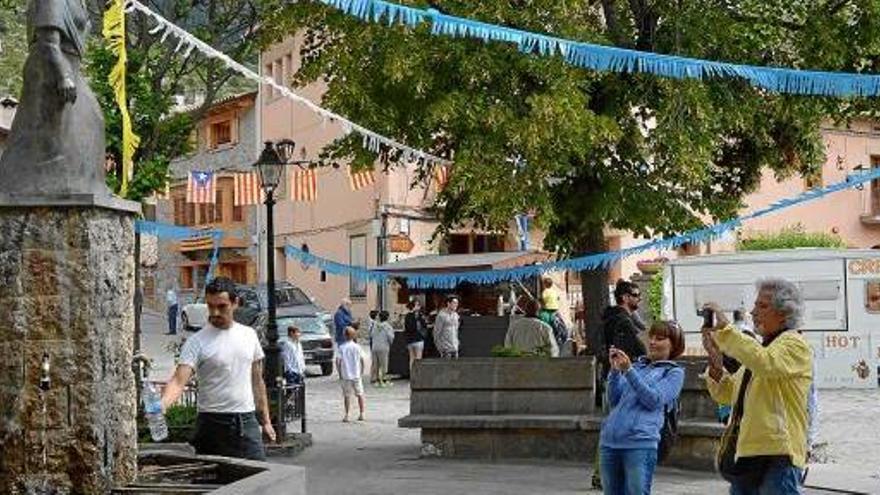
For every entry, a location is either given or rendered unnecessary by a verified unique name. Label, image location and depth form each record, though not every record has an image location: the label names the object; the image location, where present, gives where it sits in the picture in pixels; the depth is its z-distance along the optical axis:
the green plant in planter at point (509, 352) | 15.96
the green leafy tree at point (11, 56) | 37.64
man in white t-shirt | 8.41
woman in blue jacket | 8.18
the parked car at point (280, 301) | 31.91
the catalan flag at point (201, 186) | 33.78
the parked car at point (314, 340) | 30.68
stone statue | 8.10
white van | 25.02
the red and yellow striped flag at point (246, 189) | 35.12
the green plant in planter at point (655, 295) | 29.62
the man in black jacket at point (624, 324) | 13.01
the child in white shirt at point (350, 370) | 20.69
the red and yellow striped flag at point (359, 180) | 23.46
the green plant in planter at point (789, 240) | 37.38
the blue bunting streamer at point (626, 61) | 11.16
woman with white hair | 6.84
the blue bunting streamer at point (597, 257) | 13.56
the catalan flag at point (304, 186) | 32.84
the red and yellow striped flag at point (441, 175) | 16.58
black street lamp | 18.16
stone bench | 15.03
